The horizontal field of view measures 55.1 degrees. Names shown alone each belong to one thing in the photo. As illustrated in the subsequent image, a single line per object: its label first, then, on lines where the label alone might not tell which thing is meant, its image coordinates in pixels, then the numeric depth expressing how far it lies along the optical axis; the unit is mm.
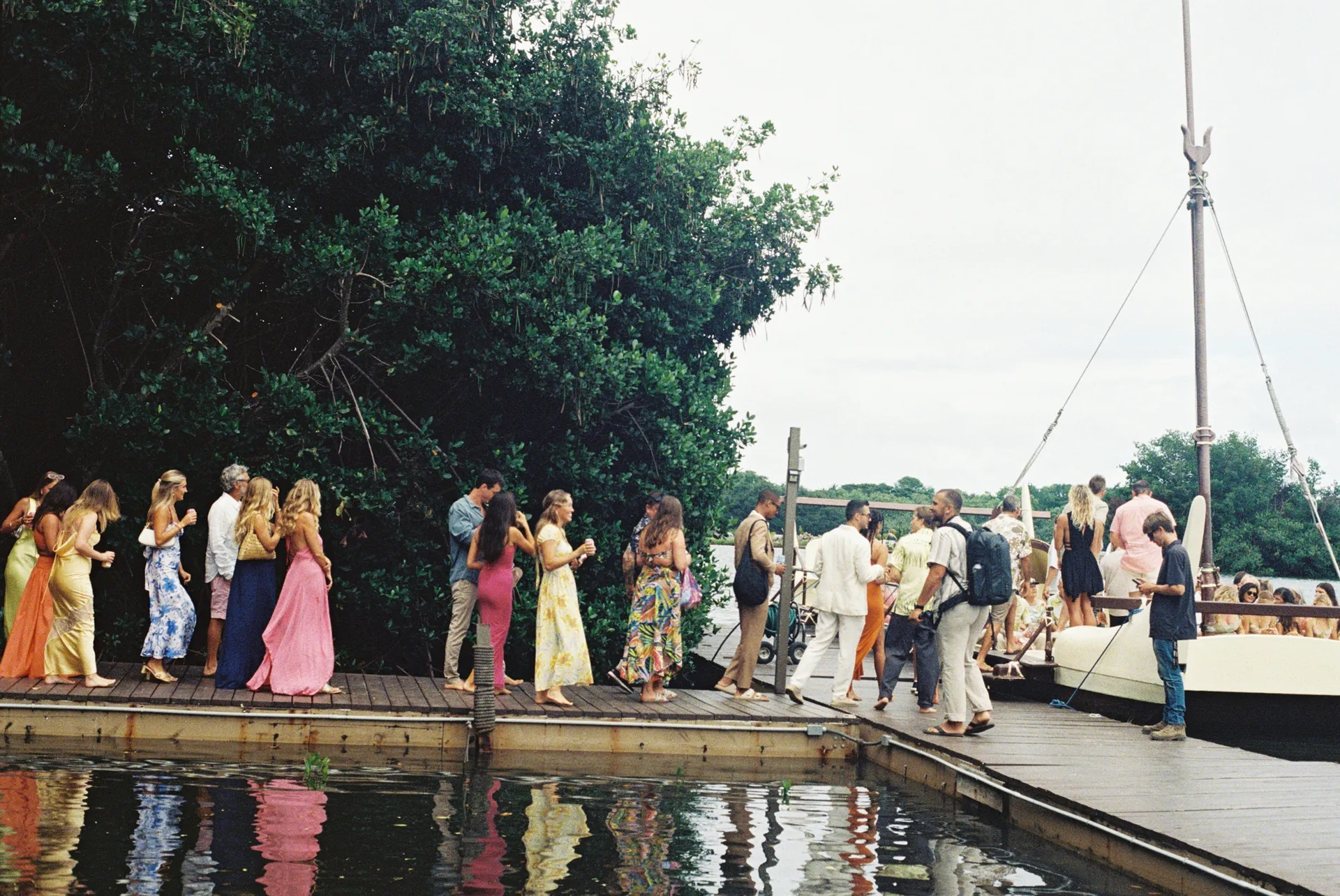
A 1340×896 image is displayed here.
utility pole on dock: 12898
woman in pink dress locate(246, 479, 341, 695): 11227
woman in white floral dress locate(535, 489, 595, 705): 11430
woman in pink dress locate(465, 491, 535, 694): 11195
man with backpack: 10570
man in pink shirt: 14656
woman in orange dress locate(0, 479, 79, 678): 11500
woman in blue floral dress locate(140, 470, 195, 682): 11320
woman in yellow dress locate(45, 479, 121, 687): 11180
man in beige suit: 12016
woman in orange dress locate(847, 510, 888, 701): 13406
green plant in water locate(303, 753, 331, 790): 9297
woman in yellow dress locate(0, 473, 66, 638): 11945
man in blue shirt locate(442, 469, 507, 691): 11797
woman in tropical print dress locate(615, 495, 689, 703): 11367
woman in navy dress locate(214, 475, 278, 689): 11375
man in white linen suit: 12031
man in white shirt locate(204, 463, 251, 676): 11562
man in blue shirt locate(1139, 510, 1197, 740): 11031
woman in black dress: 14461
